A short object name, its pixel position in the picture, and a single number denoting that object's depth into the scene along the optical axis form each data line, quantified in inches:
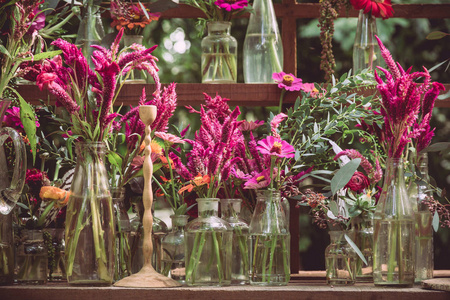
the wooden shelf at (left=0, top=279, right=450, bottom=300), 92.7
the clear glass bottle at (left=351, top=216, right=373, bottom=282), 100.2
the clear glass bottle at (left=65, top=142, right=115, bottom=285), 94.7
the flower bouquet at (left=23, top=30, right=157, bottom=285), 94.7
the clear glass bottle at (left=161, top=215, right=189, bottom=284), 98.9
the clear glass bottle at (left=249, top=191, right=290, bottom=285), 96.7
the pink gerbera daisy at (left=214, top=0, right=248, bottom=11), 106.9
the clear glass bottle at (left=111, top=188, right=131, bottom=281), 98.5
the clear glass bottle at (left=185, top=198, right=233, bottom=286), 95.9
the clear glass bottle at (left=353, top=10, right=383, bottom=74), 111.8
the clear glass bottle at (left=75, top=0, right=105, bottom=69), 111.0
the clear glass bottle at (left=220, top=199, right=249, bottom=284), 99.0
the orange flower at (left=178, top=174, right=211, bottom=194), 97.2
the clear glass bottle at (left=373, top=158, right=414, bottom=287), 95.2
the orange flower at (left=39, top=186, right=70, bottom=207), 98.9
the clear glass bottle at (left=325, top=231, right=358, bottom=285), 98.1
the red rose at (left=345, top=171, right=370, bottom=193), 100.2
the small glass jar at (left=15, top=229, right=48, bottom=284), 98.2
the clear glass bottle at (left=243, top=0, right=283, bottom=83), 110.8
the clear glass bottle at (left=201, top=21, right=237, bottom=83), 109.3
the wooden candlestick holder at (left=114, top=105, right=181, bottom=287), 95.8
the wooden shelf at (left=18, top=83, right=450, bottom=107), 106.5
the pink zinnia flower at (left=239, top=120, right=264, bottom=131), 102.4
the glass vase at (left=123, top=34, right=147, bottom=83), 110.3
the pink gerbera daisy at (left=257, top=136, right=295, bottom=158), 96.2
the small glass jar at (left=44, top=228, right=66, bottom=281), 100.9
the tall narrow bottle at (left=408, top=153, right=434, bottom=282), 100.8
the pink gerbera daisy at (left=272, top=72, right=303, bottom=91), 105.0
